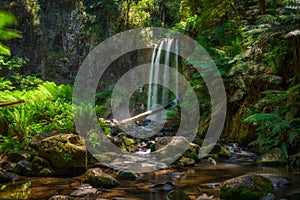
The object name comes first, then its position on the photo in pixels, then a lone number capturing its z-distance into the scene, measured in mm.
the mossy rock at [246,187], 3744
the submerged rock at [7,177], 4722
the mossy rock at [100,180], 4451
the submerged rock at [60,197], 3430
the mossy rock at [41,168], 5152
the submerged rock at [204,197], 3729
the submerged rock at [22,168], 5168
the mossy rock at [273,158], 6062
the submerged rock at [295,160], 5745
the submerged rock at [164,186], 4352
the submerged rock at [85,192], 3932
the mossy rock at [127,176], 5023
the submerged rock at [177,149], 6596
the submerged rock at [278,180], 4305
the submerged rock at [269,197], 3625
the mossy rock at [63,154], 5254
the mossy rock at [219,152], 7133
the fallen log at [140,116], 11131
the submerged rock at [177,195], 3621
